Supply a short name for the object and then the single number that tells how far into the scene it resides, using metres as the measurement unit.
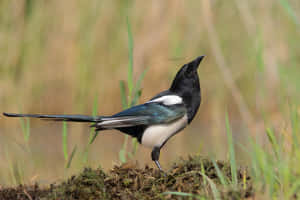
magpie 7.01
